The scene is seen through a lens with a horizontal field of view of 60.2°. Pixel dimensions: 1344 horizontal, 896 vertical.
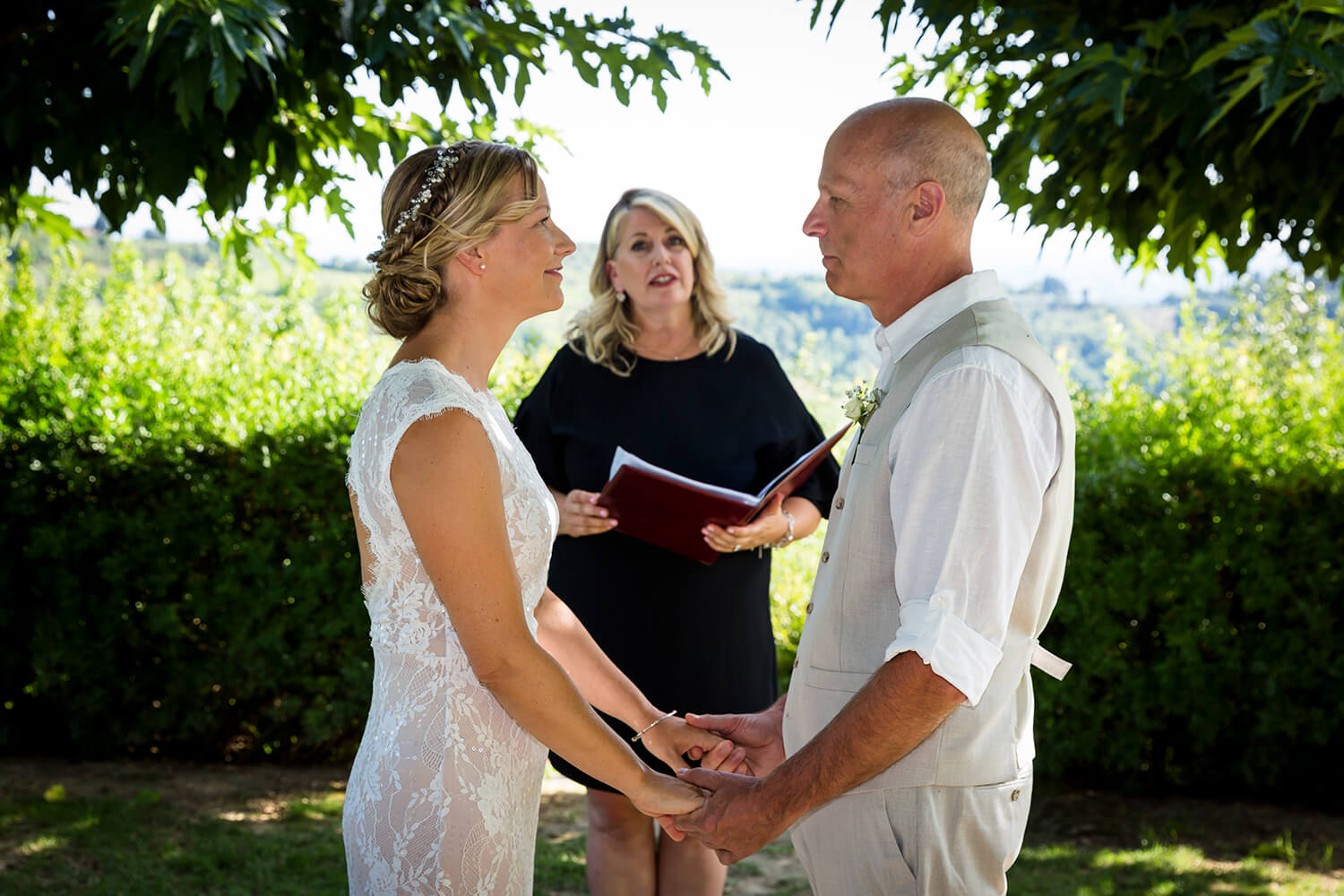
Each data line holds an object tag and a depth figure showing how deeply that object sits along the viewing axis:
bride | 2.17
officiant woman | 3.85
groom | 1.92
